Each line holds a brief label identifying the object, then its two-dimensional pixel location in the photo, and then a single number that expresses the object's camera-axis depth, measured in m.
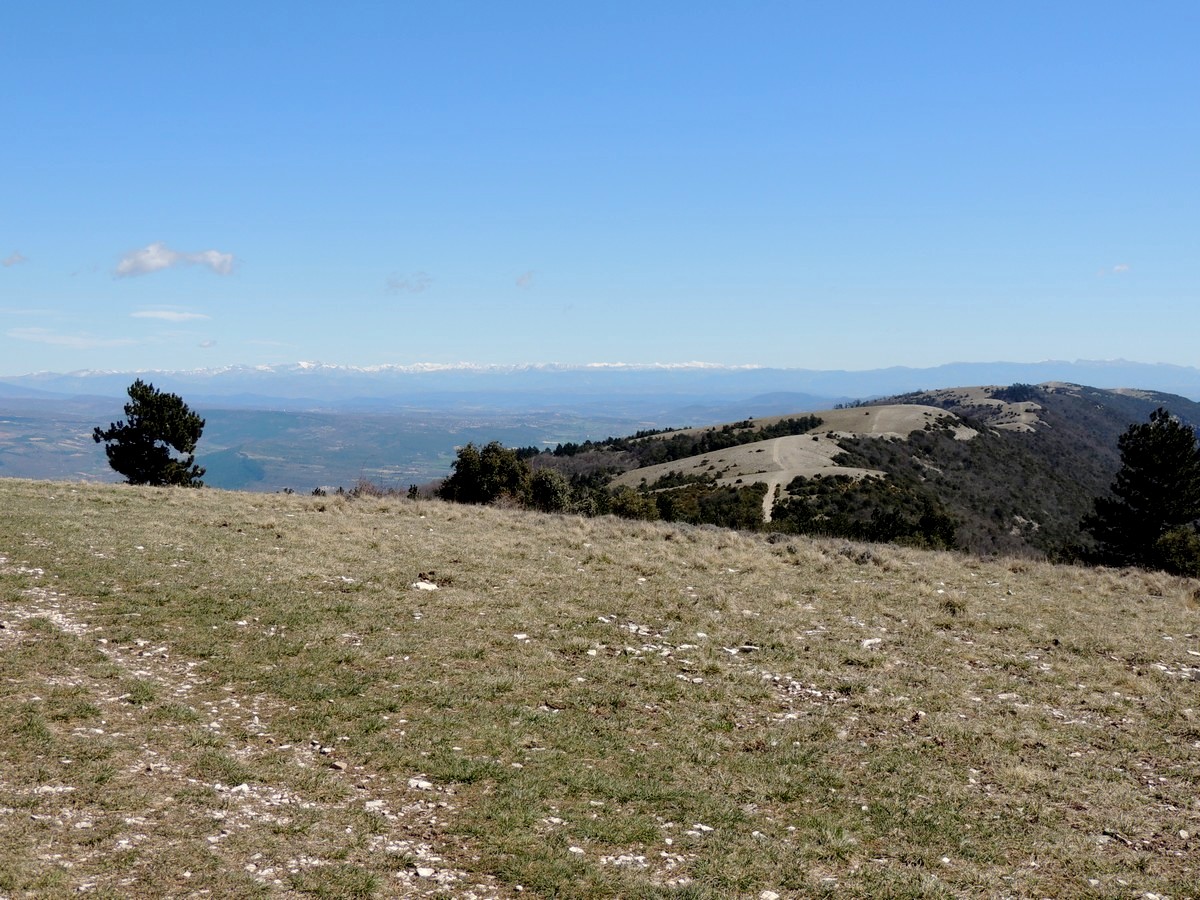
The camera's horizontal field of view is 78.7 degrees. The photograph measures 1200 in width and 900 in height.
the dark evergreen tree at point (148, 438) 38.94
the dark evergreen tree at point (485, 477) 43.88
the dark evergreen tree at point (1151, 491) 43.59
